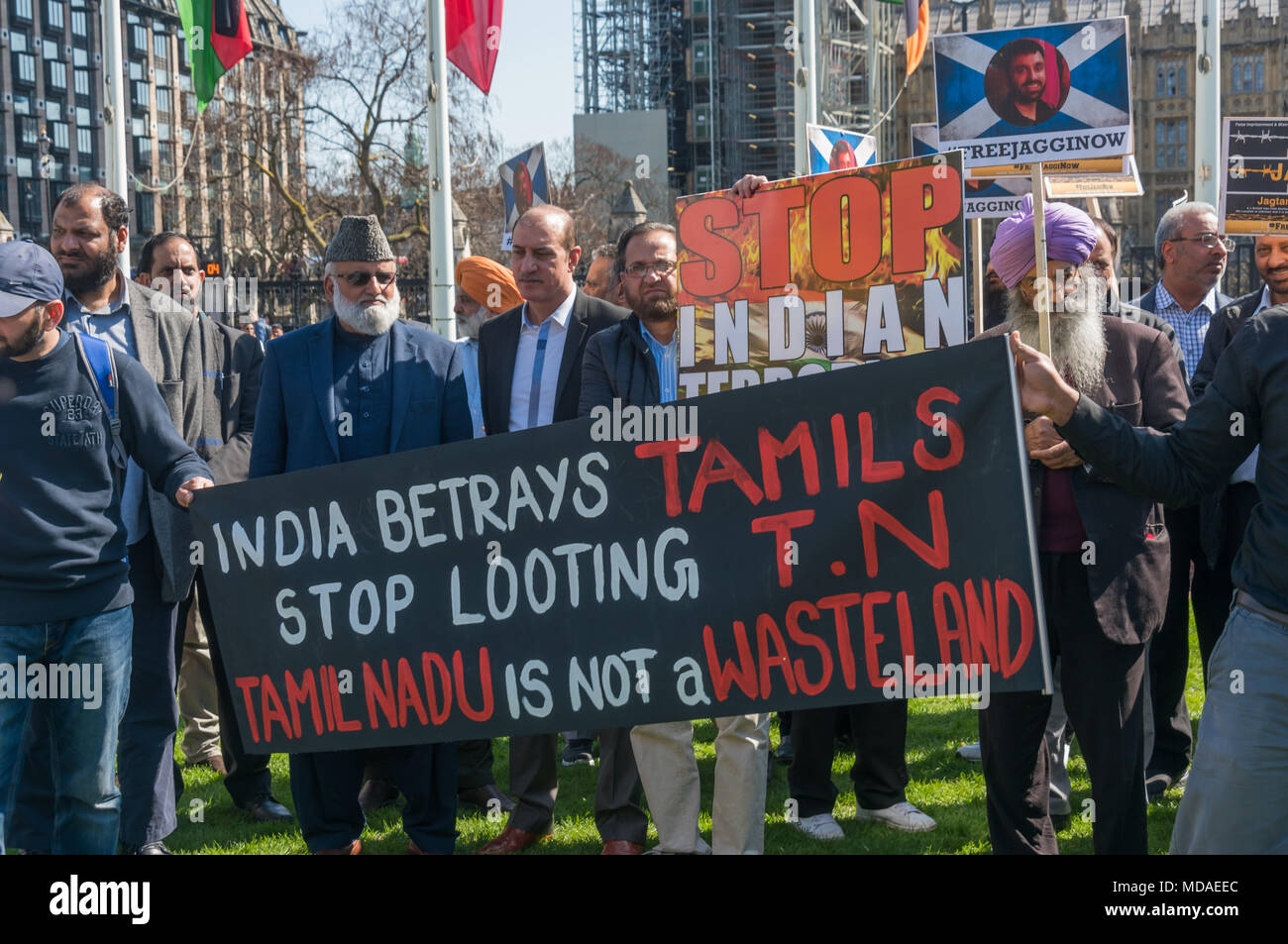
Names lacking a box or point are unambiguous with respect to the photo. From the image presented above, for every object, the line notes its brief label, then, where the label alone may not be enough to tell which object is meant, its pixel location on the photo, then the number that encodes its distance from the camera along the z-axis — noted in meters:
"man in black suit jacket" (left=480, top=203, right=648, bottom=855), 5.42
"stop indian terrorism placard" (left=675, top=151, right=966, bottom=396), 4.42
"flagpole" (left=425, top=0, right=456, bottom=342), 11.58
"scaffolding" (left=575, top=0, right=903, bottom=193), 65.56
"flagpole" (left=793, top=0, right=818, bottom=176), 12.86
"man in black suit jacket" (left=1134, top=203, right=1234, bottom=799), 5.73
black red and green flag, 13.04
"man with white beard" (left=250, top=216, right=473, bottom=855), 4.83
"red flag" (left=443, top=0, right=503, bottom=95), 11.93
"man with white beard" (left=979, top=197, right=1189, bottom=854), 4.11
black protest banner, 3.73
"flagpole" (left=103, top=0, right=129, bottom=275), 13.63
